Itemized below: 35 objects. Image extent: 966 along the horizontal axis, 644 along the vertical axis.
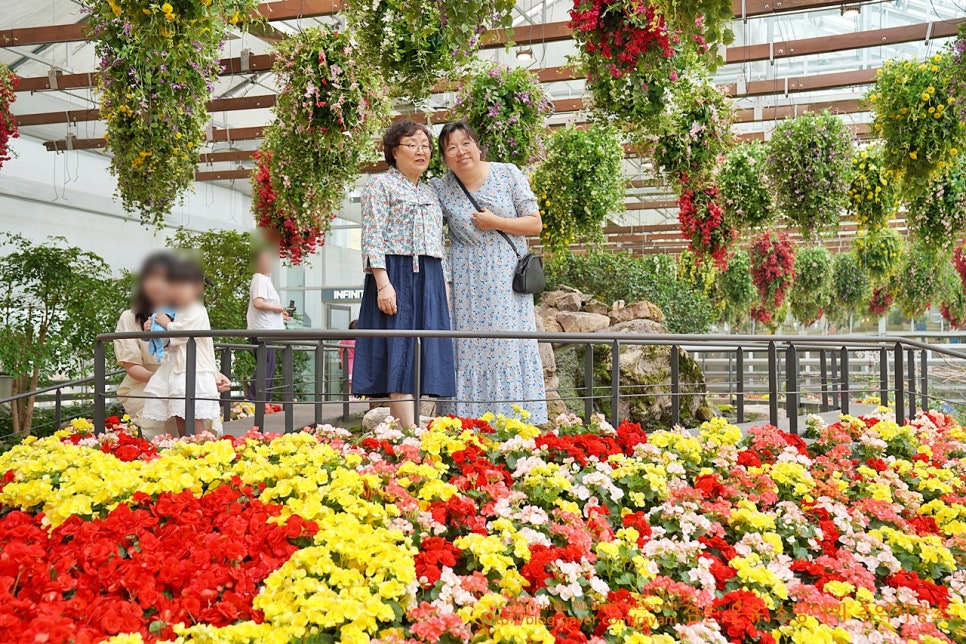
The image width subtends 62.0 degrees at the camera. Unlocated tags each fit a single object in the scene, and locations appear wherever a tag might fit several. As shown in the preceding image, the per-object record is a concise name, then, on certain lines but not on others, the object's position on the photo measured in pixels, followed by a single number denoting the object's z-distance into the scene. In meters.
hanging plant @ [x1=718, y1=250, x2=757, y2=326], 13.75
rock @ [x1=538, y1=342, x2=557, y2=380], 5.64
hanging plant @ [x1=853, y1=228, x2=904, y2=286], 11.65
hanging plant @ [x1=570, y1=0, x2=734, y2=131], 2.54
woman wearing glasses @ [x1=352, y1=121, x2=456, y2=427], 3.35
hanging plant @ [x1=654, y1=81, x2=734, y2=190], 5.53
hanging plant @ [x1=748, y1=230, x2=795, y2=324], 12.04
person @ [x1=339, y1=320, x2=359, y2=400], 8.76
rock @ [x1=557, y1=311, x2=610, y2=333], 6.78
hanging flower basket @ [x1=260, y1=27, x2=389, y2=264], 4.14
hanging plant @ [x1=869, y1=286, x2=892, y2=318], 15.57
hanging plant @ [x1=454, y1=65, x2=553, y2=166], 4.77
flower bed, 1.76
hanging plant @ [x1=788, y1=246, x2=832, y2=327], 13.23
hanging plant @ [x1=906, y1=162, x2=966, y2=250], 6.66
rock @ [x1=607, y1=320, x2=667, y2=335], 6.86
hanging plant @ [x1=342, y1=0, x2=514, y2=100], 3.38
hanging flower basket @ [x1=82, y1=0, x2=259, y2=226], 3.71
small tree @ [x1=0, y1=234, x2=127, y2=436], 7.73
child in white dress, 3.65
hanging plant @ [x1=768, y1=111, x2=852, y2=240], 6.22
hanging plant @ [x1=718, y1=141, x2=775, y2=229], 6.98
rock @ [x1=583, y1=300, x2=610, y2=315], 7.43
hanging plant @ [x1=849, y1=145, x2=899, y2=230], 6.65
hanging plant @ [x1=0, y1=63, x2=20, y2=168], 5.58
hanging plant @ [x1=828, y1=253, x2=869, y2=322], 14.68
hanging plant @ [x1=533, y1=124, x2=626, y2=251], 6.05
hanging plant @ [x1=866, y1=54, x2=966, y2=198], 5.16
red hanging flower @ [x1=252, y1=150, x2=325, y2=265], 6.20
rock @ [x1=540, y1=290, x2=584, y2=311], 7.30
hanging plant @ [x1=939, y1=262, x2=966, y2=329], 14.93
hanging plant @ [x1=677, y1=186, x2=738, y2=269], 7.03
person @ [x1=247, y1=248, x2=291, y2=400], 5.15
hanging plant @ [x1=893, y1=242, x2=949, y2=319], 13.62
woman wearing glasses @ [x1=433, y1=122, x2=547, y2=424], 3.56
